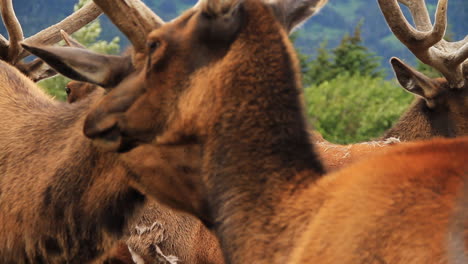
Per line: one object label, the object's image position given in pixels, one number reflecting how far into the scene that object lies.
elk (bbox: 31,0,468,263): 5.09
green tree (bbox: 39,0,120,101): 41.81
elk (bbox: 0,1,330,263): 7.43
